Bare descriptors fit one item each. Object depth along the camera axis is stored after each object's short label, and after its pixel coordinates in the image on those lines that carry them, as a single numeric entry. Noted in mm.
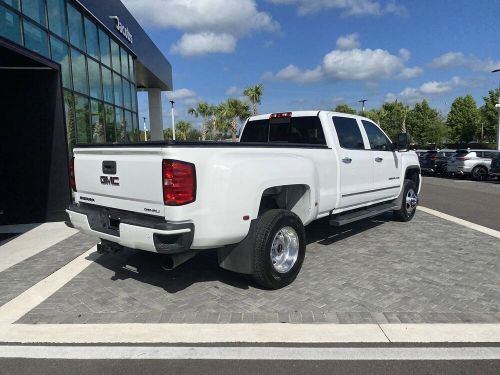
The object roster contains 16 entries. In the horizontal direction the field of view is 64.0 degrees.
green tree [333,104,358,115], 77675
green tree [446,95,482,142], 53188
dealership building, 8180
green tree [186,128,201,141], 69150
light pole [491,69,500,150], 28275
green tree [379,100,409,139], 64312
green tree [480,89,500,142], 46969
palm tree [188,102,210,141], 61375
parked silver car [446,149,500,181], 19766
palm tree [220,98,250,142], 53188
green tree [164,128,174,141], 73712
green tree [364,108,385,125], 71300
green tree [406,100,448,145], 56938
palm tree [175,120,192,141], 75188
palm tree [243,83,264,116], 49750
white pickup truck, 3668
